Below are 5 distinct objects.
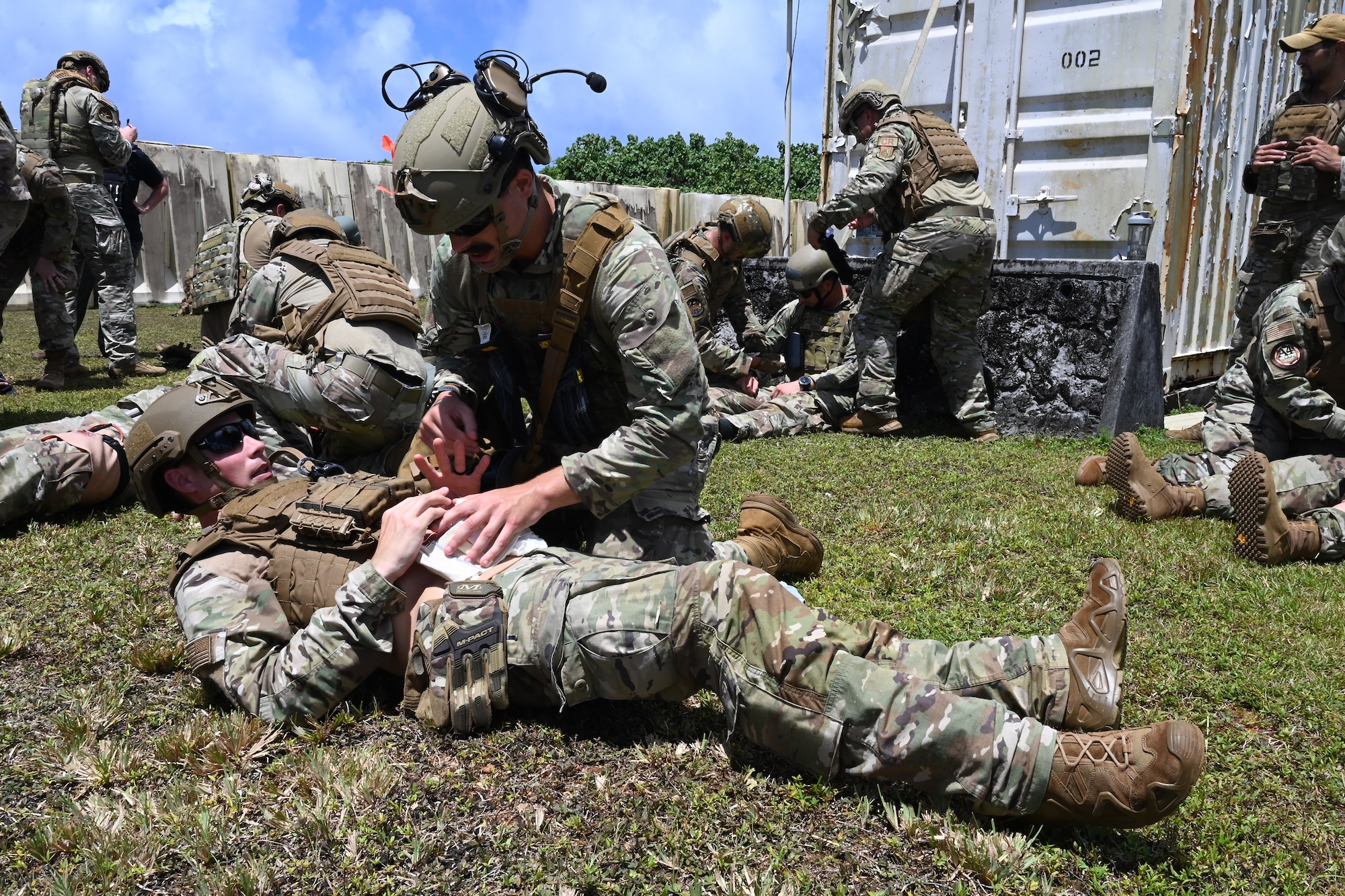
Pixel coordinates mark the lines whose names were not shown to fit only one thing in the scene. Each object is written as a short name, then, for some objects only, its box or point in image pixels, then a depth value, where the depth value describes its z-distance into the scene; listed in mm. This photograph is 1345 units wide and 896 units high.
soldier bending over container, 6887
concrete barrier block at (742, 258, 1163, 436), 6922
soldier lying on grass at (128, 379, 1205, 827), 2260
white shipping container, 7312
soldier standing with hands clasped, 6262
